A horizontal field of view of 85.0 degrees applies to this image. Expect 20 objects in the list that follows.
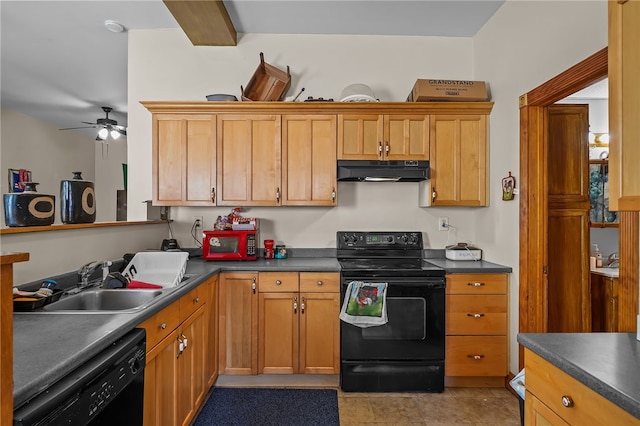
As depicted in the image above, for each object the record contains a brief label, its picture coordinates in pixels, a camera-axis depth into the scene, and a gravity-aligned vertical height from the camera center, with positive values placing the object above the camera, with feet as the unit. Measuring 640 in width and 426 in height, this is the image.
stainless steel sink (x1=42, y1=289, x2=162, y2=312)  5.93 -1.47
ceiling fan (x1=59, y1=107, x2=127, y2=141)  15.71 +3.96
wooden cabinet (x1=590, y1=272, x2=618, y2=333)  9.42 -2.41
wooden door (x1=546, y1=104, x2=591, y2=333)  8.19 -0.08
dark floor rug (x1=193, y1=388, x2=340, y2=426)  7.11 -4.20
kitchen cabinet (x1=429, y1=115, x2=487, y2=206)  9.41 +1.46
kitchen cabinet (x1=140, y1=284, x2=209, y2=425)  4.92 -2.44
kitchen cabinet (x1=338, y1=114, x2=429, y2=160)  9.35 +2.08
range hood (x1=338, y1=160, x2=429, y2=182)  9.12 +1.18
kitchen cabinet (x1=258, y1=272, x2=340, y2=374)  8.36 -2.78
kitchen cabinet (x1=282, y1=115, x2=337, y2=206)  9.34 +1.74
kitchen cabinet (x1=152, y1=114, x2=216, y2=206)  9.26 +1.45
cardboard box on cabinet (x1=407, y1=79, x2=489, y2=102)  9.29 +3.29
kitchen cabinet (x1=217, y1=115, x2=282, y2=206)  9.33 +1.38
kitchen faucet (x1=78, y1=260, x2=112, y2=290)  6.31 -1.08
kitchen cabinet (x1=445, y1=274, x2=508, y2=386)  8.39 -2.67
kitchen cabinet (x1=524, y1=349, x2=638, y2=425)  2.93 -1.76
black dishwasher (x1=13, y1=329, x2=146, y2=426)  2.83 -1.70
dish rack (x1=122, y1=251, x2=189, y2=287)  7.57 -1.20
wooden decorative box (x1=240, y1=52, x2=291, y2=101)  9.68 +3.65
